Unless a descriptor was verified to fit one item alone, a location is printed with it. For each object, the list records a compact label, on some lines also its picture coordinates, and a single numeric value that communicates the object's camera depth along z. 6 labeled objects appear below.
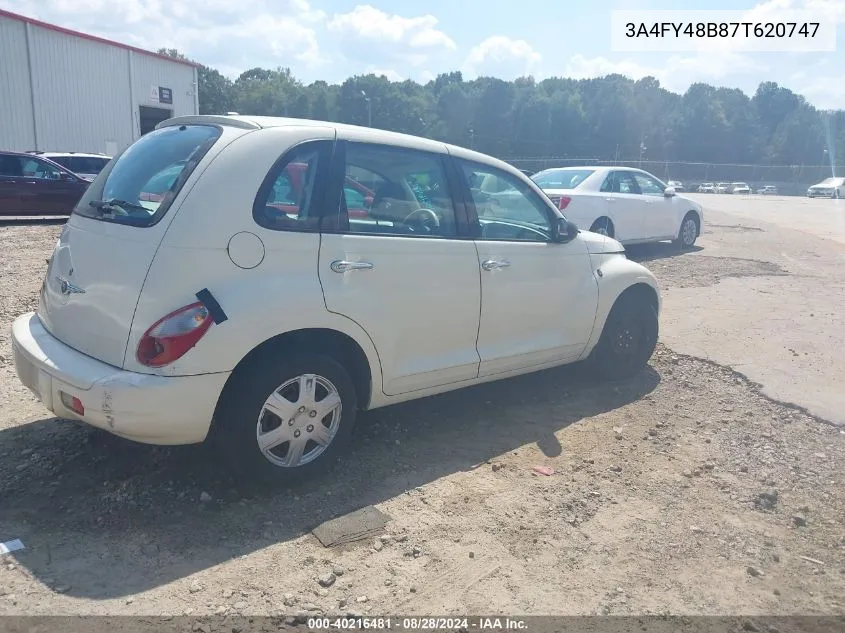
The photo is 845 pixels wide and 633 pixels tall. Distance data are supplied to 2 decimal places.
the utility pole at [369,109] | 65.50
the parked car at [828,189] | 52.42
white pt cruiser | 3.27
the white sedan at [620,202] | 11.41
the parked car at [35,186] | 14.92
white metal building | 26.69
